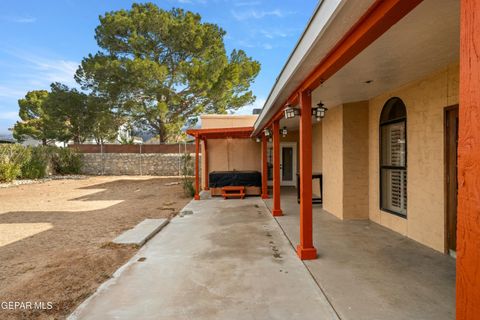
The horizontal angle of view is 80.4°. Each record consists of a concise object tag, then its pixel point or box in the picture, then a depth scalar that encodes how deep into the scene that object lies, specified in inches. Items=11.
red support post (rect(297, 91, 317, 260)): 149.9
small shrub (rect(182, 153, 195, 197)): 415.2
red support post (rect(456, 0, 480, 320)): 41.8
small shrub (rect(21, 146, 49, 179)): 640.4
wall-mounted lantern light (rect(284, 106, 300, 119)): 170.6
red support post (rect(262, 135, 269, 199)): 367.6
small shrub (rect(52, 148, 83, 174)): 759.7
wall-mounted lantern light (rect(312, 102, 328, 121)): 184.5
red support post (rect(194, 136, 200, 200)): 374.6
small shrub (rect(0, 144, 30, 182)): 567.7
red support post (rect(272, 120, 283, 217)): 247.4
